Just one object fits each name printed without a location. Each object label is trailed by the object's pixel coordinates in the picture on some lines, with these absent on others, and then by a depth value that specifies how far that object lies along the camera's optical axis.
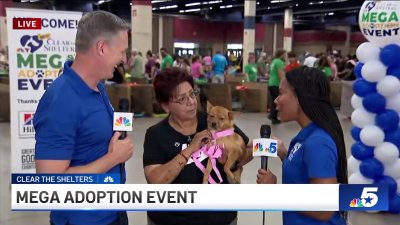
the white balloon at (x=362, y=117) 4.29
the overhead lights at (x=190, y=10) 30.38
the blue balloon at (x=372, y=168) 4.24
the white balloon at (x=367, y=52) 4.20
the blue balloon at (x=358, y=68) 4.38
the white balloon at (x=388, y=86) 4.07
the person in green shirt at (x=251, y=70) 12.28
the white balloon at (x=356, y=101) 4.38
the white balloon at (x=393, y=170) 4.23
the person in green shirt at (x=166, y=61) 13.26
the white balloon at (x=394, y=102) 4.16
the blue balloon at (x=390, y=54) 4.07
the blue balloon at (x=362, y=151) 4.31
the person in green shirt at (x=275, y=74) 9.20
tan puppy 2.04
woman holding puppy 2.02
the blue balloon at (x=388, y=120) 4.13
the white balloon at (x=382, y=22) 4.10
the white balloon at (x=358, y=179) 4.32
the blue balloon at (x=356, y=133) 4.41
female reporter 1.65
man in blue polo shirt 1.49
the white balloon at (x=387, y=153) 4.16
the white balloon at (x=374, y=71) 4.12
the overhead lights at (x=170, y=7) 27.86
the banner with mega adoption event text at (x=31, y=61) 4.32
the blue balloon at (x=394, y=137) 4.19
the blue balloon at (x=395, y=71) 4.14
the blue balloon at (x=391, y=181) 4.24
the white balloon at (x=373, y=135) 4.19
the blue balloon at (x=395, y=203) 4.28
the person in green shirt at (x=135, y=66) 12.12
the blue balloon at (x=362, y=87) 4.23
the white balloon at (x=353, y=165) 4.43
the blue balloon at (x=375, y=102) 4.15
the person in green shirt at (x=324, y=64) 11.87
